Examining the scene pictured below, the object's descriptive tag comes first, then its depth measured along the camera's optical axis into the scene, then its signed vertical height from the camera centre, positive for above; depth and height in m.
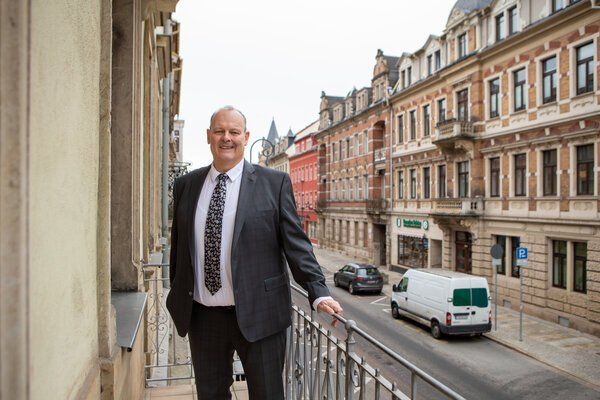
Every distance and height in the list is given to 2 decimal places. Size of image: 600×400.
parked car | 23.17 -3.68
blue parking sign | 15.95 -1.67
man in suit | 2.71 -0.38
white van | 14.91 -3.17
